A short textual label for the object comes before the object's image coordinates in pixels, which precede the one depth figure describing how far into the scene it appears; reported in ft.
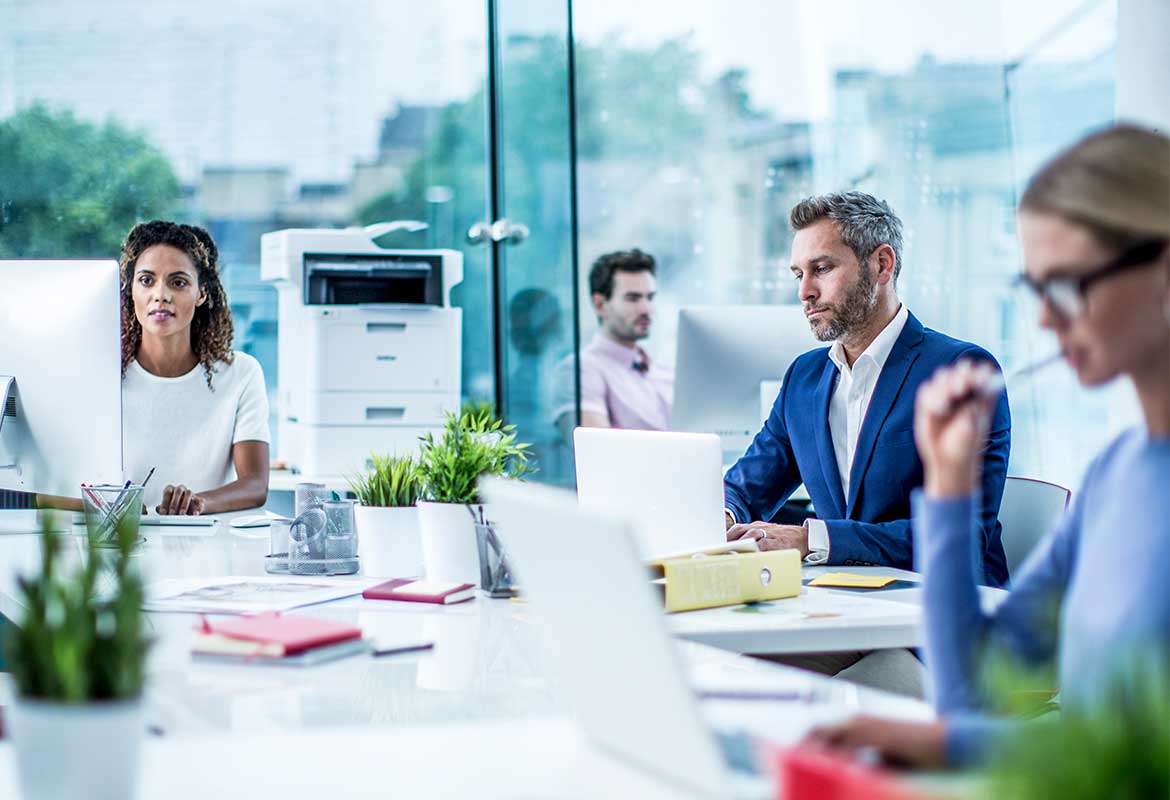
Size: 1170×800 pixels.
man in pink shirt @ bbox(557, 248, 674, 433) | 16.30
